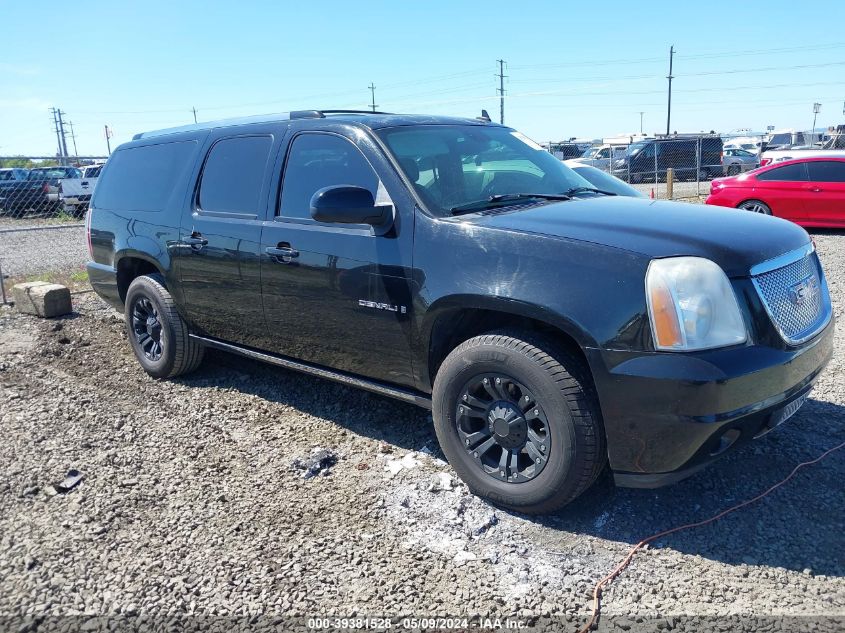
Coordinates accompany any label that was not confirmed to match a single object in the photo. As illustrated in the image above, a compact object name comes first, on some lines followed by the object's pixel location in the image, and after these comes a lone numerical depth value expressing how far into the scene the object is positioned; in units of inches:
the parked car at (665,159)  1012.5
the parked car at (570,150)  1202.3
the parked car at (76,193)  793.6
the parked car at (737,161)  1085.1
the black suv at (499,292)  113.9
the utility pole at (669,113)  2176.4
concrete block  299.0
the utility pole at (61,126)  2308.1
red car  486.9
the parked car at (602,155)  1085.1
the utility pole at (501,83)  2631.4
